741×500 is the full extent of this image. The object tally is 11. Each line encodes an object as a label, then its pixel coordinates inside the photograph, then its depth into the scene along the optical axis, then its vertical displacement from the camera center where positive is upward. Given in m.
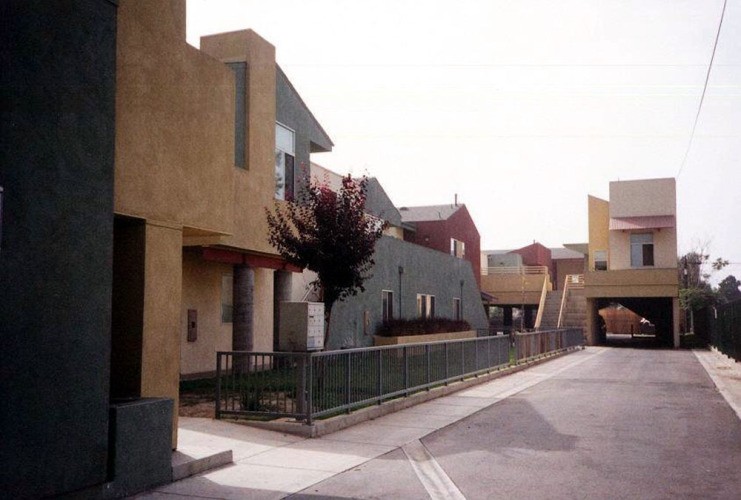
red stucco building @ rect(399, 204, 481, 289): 42.28 +4.33
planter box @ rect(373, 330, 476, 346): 24.94 -1.44
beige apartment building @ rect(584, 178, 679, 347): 41.22 +3.98
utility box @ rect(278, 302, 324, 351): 10.68 -0.41
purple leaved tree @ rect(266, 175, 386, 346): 13.71 +1.20
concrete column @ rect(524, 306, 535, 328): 63.47 -1.73
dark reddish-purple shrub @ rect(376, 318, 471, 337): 25.64 -1.04
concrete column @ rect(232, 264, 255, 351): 17.00 -0.18
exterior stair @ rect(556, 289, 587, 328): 42.72 -0.64
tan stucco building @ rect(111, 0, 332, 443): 7.60 +1.44
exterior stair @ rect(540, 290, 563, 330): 43.22 -0.59
